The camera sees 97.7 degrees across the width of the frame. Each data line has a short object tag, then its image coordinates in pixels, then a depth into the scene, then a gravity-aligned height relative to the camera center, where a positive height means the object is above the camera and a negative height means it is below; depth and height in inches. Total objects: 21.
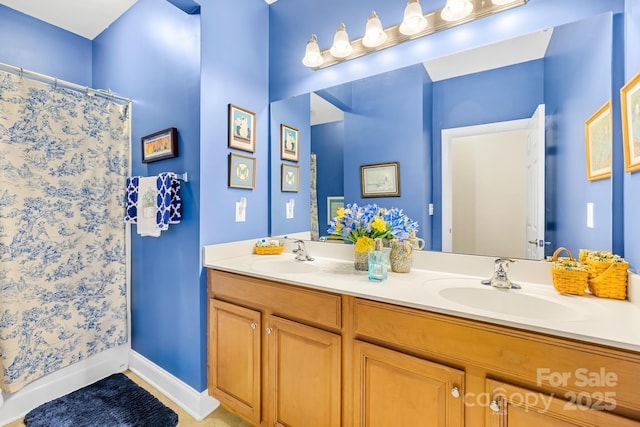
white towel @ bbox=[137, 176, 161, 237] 68.4 +1.1
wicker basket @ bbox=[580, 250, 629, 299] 37.8 -8.8
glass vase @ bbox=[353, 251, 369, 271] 56.5 -10.1
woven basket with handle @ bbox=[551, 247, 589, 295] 39.8 -9.4
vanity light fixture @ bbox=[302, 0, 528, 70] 50.6 +37.1
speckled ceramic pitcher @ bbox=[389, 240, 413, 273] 53.9 -8.7
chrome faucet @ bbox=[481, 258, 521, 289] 44.9 -10.8
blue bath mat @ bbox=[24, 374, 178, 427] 62.0 -46.7
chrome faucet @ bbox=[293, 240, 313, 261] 68.1 -10.3
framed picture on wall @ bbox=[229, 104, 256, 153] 69.7 +21.5
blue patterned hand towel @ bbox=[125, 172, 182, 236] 64.5 +2.7
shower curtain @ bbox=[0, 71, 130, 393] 62.8 -4.0
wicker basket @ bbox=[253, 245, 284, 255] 74.4 -10.3
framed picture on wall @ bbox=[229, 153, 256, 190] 70.1 +10.5
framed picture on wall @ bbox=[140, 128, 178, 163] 67.7 +16.9
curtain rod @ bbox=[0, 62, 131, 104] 62.2 +32.3
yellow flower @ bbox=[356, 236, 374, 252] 52.3 -6.1
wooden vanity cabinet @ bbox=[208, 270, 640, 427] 28.5 -20.7
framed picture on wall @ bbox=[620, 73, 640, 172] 35.9 +11.8
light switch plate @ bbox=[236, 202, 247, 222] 72.7 -0.4
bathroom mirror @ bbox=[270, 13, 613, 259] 44.8 +17.1
